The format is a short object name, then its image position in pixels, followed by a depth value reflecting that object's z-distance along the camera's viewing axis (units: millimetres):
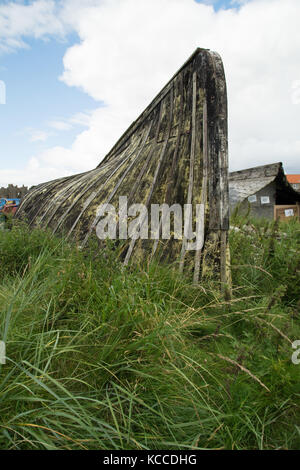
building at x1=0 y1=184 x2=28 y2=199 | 16314
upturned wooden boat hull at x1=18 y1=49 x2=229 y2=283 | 2652
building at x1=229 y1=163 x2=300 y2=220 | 9891
